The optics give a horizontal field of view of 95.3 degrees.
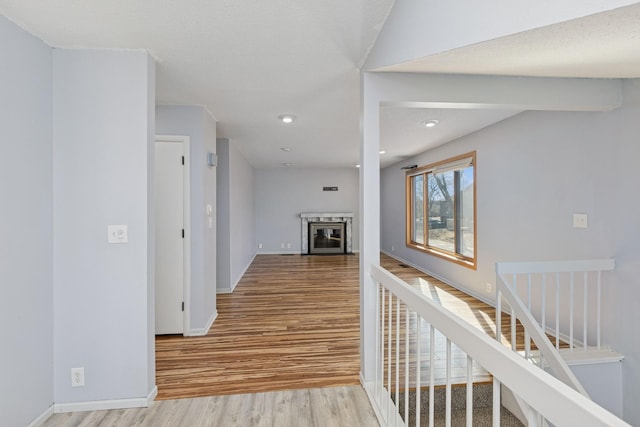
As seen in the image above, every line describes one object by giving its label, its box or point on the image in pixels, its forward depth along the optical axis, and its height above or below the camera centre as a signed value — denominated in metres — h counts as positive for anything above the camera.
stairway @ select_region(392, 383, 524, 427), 2.22 -1.52
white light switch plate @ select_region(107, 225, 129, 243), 1.88 -0.13
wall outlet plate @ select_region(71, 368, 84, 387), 1.84 -1.03
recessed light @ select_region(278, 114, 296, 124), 3.20 +1.08
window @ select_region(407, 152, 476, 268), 4.27 +0.07
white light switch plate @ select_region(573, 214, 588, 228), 2.62 -0.08
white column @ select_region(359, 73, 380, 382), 2.01 +0.06
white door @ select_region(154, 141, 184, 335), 2.86 -0.21
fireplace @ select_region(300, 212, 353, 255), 7.59 -0.51
